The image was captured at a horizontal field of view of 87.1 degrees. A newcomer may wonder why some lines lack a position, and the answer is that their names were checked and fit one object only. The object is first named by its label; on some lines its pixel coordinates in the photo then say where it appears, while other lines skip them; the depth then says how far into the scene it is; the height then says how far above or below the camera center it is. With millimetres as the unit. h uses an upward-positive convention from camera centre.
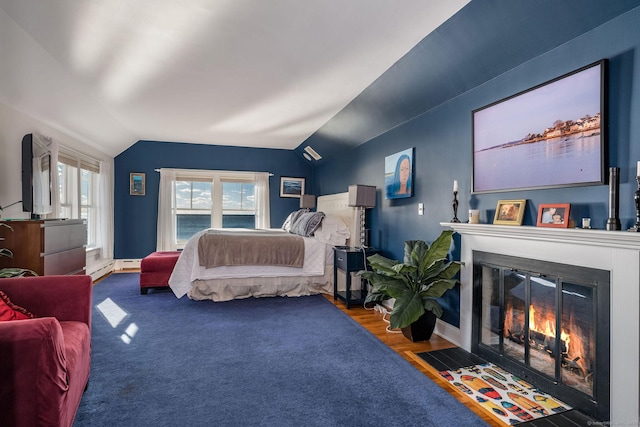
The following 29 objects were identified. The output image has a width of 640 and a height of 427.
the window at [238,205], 6785 +107
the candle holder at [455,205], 2742 +46
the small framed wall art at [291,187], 7074 +498
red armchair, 1210 -631
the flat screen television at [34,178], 3246 +314
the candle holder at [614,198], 1638 +62
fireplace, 1551 -339
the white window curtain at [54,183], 3756 +300
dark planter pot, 2859 -992
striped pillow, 4641 -188
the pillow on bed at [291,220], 5424 -154
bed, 4105 -813
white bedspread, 4084 -746
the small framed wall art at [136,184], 6289 +489
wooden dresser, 2689 -285
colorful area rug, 1844 -1105
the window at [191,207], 6551 +61
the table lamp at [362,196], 4062 +176
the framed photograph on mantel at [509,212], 2219 -9
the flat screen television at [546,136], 1810 +473
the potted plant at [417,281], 2656 -598
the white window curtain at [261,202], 6805 +167
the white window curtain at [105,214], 5566 -67
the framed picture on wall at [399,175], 3564 +404
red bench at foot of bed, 4406 -814
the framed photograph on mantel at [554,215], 1918 -25
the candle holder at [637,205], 1552 +27
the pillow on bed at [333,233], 4508 -304
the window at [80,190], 4547 +301
